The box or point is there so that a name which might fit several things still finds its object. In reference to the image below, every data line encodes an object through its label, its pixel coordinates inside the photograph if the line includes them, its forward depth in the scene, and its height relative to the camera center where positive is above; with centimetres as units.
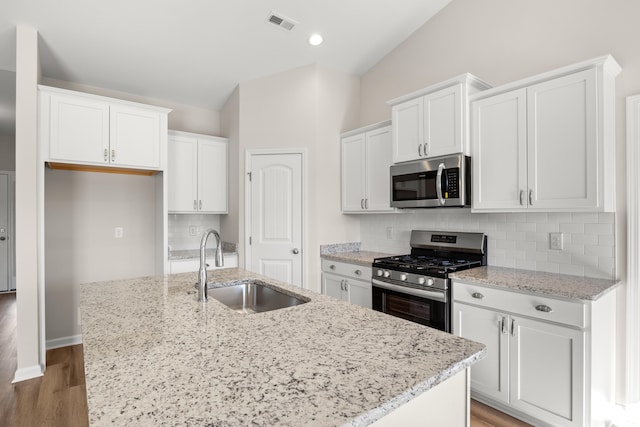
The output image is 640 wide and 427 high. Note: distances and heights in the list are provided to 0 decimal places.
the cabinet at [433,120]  268 +77
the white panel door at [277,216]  383 -4
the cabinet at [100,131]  296 +75
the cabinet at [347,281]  330 -70
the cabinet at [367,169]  349 +46
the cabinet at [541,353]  192 -84
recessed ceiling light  336 +168
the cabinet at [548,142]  209 +47
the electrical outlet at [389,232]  381 -22
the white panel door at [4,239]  611 -46
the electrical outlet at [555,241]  250 -21
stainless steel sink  205 -50
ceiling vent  304 +171
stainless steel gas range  256 -49
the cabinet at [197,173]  387 +45
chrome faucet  168 -27
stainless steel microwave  269 +25
